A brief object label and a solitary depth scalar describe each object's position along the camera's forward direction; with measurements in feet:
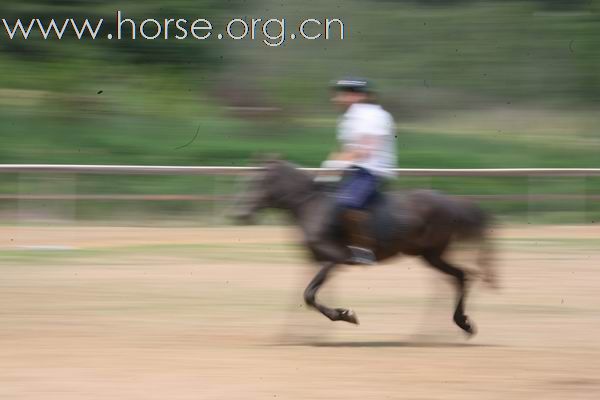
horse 65.41
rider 62.69
